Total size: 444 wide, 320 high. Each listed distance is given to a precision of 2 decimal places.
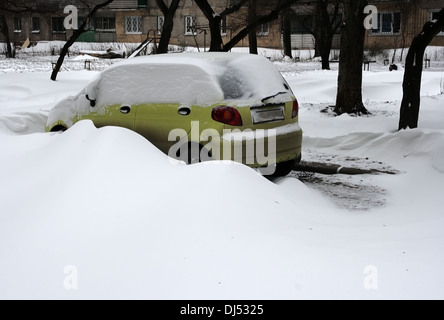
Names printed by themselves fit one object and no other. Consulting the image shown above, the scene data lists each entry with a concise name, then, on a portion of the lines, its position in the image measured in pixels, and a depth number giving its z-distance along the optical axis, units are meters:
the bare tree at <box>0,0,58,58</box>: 36.99
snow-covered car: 6.54
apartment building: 43.00
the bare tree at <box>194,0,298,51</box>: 15.01
